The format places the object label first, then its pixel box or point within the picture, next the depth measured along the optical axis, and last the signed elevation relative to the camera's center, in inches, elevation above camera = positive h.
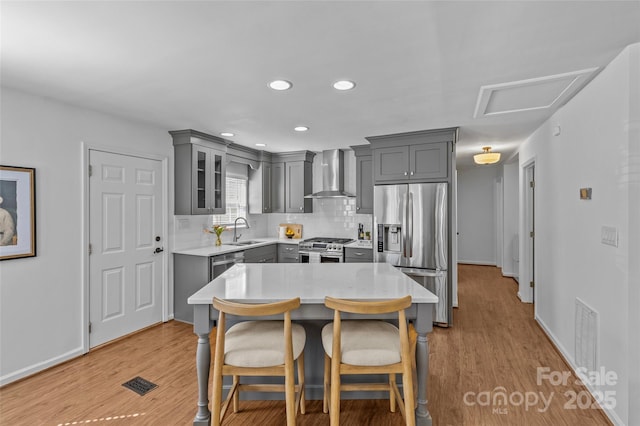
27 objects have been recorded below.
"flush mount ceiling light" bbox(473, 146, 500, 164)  182.5 +30.8
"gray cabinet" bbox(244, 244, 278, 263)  184.4 -25.8
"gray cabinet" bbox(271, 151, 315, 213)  218.4 +20.8
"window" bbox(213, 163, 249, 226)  205.0 +10.8
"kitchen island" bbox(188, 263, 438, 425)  78.8 -20.9
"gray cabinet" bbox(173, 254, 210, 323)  155.6 -33.1
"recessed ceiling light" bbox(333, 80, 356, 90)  97.9 +39.5
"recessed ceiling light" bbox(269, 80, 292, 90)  98.2 +39.7
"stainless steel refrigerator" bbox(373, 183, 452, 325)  152.9 -10.7
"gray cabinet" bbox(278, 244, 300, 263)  206.8 -26.9
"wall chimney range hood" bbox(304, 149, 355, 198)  208.1 +25.2
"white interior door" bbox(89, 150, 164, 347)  130.0 -14.3
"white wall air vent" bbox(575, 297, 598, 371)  94.8 -38.6
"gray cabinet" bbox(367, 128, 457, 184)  153.6 +28.0
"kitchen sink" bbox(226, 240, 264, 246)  191.4 -19.2
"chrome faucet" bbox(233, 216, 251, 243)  201.7 -10.2
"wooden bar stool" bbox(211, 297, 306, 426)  69.7 -32.0
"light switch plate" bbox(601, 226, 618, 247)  83.0 -6.5
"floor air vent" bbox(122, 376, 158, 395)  99.5 -55.1
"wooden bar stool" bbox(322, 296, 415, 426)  69.7 -31.8
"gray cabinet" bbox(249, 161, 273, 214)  218.2 +15.7
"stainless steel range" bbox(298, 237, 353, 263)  186.9 -23.3
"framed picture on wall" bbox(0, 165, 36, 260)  101.4 +0.1
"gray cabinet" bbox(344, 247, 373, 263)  178.9 -24.2
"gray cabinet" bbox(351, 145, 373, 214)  190.2 +19.6
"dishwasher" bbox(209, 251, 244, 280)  156.8 -25.5
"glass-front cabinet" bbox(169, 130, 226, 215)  160.1 +20.7
